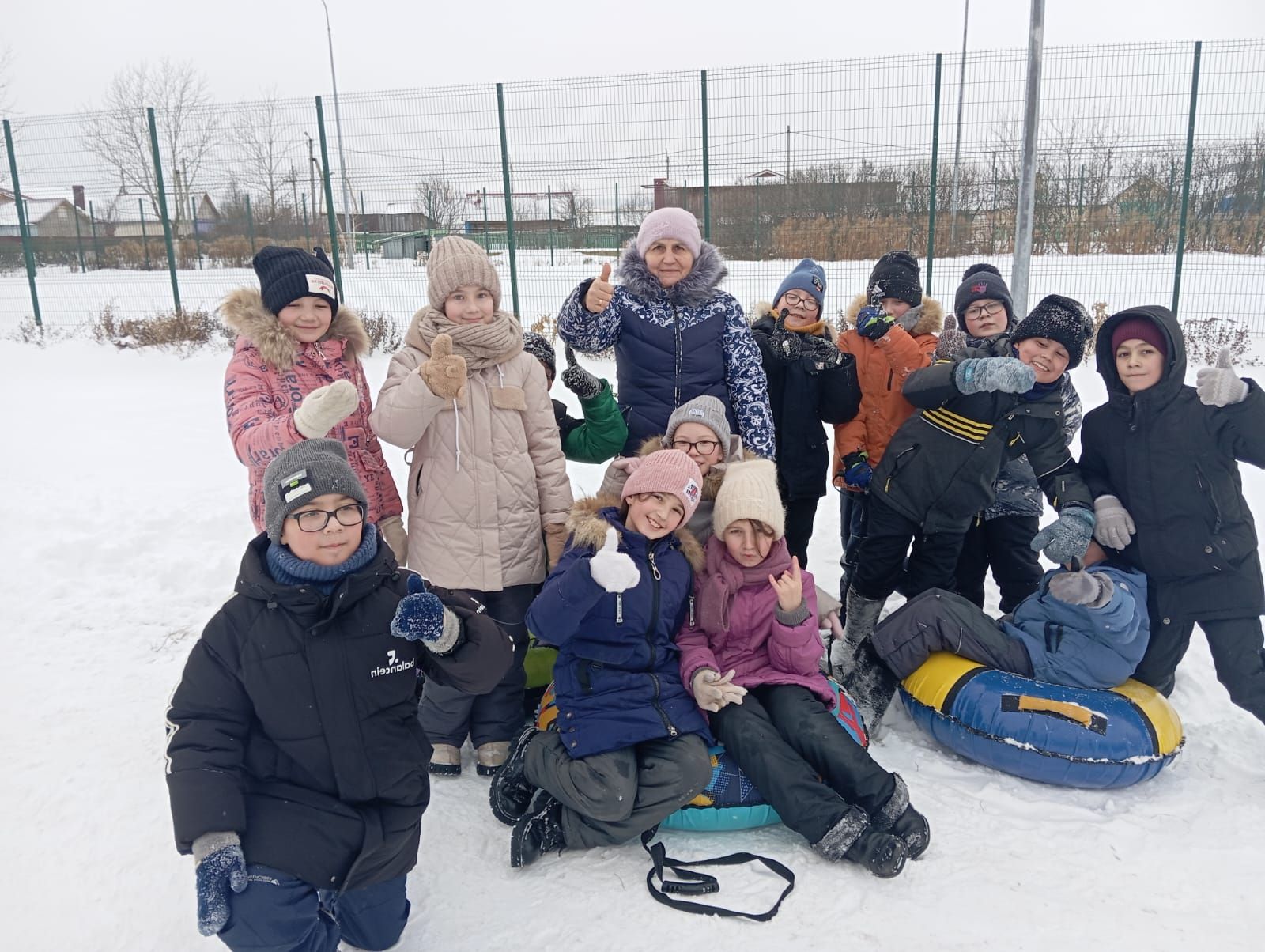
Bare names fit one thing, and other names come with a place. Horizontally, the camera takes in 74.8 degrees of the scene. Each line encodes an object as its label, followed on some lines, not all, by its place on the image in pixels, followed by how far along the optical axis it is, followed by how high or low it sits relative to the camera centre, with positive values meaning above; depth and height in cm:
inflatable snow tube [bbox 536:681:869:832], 279 -178
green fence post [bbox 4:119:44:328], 1156 +79
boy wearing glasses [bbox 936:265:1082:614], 386 -110
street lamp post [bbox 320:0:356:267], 954 +93
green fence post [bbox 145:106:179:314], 1045 +81
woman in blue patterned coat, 361 -27
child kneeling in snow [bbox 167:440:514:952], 209 -112
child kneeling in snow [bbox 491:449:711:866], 268 -141
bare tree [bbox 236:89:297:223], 1033 +159
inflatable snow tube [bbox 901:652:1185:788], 294 -167
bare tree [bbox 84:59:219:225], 1112 +188
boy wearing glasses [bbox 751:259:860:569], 388 -54
